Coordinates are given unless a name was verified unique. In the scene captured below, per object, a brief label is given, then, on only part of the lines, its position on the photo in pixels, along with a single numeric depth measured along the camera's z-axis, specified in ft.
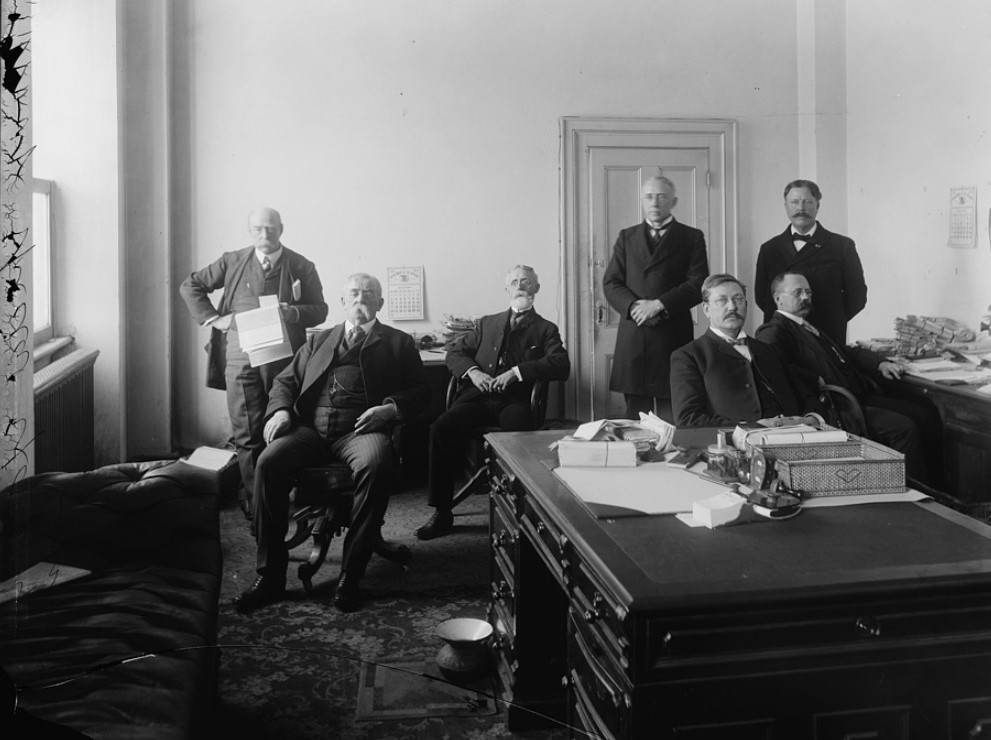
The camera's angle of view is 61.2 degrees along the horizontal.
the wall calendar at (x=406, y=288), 15.29
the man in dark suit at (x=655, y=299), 13.48
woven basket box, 5.36
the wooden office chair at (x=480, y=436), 12.20
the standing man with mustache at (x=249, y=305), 11.86
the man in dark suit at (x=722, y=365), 9.77
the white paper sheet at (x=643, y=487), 5.25
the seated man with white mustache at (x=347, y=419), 9.46
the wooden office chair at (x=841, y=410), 10.59
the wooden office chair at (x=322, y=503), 9.94
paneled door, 15.60
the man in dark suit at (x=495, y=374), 12.12
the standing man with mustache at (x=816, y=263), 11.16
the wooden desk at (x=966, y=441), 8.13
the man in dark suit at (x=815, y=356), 10.65
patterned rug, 2.96
